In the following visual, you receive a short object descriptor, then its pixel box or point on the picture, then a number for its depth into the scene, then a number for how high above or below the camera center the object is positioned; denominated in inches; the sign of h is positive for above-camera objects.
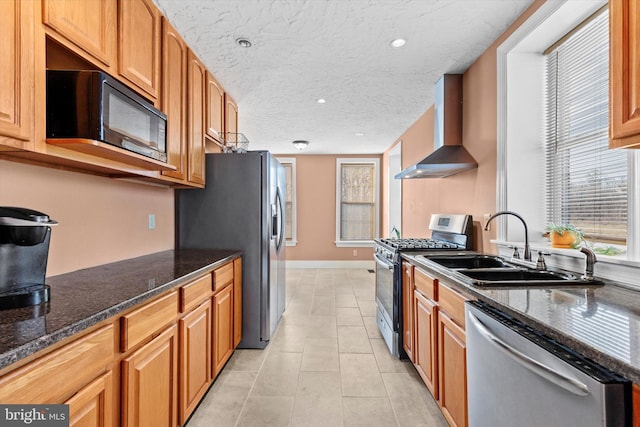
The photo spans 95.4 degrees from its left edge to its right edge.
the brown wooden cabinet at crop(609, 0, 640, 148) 37.6 +19.1
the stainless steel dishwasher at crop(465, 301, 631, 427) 27.0 -18.8
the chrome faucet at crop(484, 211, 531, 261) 67.7 -8.4
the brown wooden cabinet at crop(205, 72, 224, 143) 105.3 +40.3
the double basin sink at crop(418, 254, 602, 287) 51.8 -12.2
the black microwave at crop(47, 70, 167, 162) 46.7 +18.0
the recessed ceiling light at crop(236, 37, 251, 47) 85.9 +52.0
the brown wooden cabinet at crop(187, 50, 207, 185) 90.6 +31.9
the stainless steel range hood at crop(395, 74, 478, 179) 104.9 +33.9
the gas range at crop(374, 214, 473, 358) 97.4 -16.2
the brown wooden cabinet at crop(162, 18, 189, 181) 76.5 +33.8
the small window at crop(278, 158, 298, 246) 251.1 +11.5
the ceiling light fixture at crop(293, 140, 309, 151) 199.4 +49.5
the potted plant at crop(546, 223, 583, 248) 64.8 -4.8
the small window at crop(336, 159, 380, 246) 253.3 +11.6
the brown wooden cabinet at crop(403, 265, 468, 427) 57.0 -29.5
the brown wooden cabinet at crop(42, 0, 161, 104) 46.3 +33.8
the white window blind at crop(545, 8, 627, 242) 60.5 +17.5
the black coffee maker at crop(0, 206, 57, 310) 38.4 -5.7
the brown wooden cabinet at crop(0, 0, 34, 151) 38.1 +19.1
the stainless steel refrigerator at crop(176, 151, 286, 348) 105.1 -1.7
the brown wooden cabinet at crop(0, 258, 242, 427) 31.7 -22.8
